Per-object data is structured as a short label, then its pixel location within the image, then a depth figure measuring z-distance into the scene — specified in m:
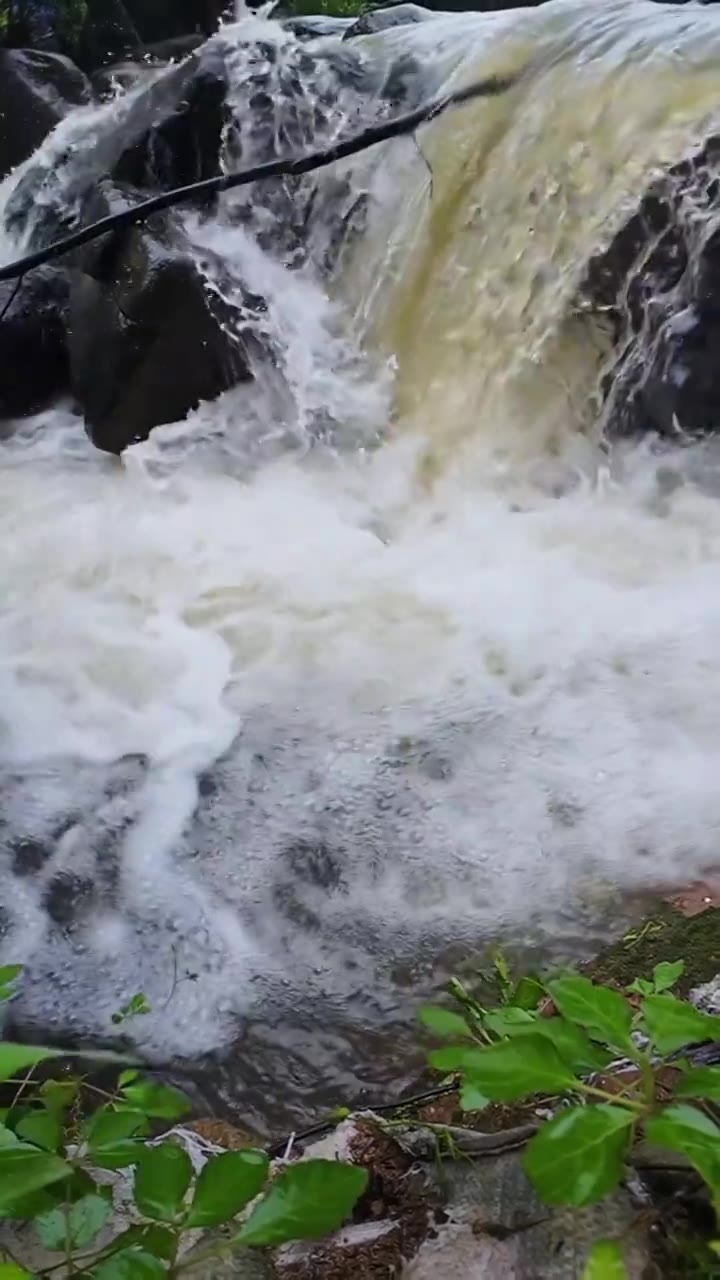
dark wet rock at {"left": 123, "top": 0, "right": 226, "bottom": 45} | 10.03
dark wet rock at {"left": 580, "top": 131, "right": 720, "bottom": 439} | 4.24
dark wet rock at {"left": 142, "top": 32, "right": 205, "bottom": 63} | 9.27
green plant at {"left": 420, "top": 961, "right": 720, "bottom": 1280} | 0.91
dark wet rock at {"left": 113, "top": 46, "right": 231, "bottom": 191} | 5.74
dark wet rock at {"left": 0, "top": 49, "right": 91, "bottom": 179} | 8.05
